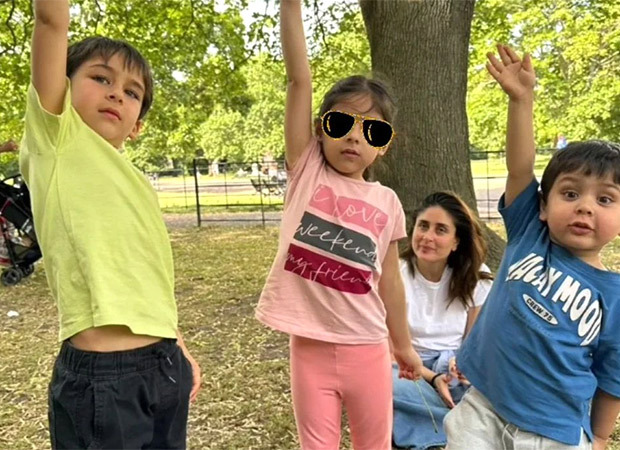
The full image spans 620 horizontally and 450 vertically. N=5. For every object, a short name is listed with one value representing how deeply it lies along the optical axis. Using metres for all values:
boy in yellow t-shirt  1.41
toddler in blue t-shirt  1.67
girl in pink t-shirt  1.90
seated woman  2.97
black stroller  6.52
